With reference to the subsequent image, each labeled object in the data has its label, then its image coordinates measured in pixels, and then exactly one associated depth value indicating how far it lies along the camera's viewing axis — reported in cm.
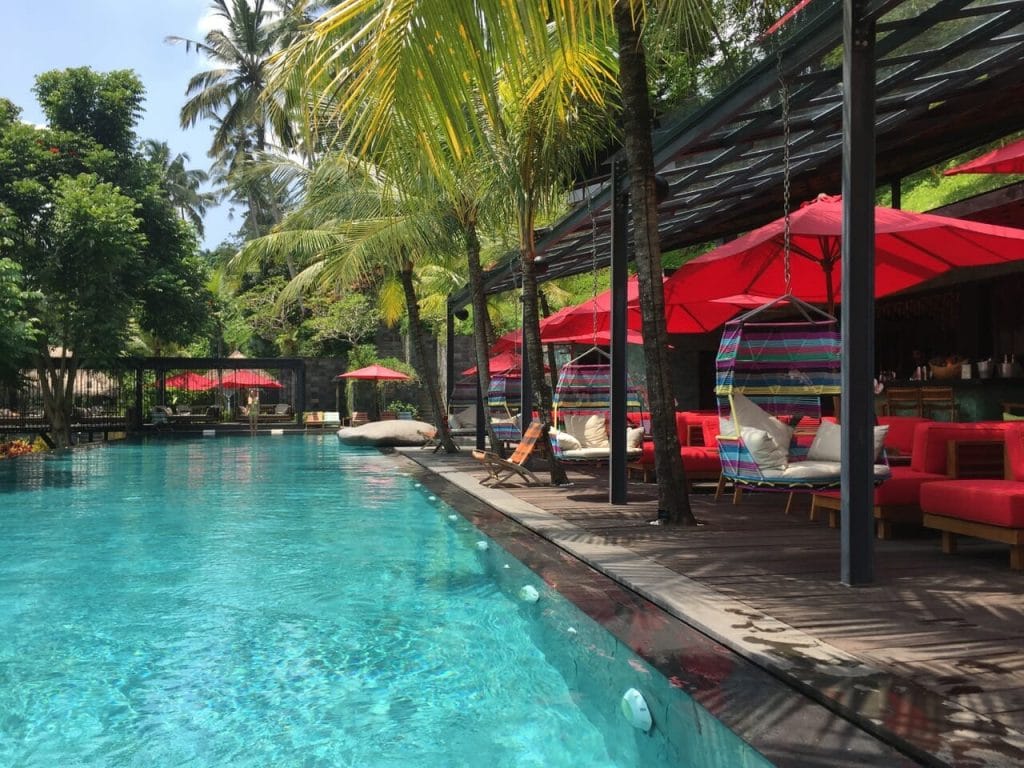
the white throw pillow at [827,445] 652
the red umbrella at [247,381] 2825
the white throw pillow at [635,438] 932
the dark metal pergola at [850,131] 436
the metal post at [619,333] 767
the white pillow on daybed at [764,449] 572
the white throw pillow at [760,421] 657
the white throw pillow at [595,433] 1038
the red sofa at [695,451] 890
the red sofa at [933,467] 570
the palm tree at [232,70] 3238
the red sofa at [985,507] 461
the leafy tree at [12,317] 1369
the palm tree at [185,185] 4562
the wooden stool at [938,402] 991
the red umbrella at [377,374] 2481
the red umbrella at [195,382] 2855
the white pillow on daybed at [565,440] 929
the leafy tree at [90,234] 1942
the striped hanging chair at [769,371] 612
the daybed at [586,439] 891
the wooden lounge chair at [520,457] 952
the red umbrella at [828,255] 628
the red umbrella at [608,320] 1060
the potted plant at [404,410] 2662
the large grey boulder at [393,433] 1936
